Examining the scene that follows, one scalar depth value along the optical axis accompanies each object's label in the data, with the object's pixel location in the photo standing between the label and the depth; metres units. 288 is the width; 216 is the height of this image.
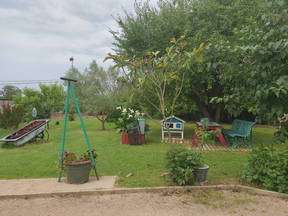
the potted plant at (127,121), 7.41
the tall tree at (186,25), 6.85
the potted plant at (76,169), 3.47
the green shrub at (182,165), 3.29
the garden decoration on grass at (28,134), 6.85
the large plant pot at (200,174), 3.39
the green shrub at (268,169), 3.11
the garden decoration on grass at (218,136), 6.51
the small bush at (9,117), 9.75
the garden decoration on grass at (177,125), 7.60
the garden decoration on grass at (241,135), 6.30
